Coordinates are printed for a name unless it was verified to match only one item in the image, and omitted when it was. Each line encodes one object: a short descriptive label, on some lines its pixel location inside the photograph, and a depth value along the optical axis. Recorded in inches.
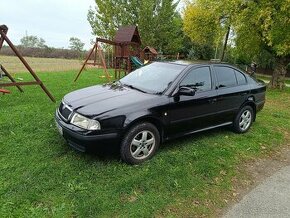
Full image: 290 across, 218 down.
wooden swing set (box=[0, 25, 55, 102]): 293.1
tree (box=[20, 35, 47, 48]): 2591.0
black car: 177.6
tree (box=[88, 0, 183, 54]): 1179.6
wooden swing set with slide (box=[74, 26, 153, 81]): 603.7
